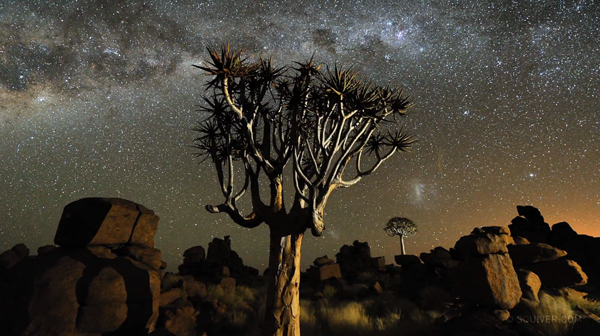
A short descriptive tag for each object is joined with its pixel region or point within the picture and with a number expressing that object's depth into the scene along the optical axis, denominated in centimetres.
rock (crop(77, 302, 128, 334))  755
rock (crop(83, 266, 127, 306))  776
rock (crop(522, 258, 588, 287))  1365
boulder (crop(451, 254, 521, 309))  935
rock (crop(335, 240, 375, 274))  2298
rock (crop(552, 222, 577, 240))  2160
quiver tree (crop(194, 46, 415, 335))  856
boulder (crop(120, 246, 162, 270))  981
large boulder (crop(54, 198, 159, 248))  919
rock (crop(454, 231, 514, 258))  983
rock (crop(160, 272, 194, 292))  1324
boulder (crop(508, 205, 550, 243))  2211
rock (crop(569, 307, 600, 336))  681
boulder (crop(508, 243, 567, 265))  1439
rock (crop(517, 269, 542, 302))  1095
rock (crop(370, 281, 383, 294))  1655
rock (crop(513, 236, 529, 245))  1530
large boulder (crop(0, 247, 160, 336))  726
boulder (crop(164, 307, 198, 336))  885
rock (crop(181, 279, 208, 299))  1278
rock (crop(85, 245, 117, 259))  893
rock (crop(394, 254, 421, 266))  1888
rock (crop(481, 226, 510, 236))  1097
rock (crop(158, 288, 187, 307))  1076
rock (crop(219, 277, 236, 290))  1631
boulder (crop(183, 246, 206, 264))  2003
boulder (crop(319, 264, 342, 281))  1936
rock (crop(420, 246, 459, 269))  1705
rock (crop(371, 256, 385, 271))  2337
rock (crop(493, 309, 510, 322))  906
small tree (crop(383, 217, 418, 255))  3584
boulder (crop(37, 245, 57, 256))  1375
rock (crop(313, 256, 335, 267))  2080
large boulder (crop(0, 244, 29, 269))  1375
